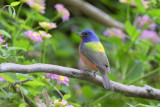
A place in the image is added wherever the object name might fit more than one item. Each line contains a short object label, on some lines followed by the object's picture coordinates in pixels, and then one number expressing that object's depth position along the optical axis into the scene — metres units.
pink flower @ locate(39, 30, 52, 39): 5.04
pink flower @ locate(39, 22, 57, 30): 5.19
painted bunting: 4.99
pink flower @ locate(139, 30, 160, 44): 8.32
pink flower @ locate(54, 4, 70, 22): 6.20
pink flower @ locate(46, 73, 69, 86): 4.41
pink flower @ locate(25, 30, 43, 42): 5.01
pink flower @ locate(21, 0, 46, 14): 5.60
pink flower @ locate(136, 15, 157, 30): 7.45
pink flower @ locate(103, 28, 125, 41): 7.61
